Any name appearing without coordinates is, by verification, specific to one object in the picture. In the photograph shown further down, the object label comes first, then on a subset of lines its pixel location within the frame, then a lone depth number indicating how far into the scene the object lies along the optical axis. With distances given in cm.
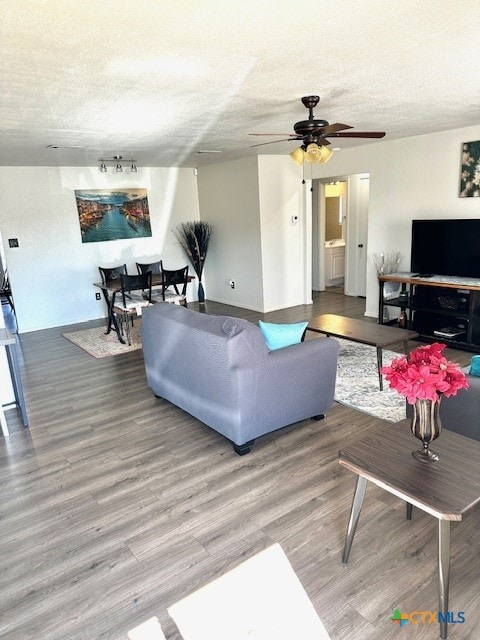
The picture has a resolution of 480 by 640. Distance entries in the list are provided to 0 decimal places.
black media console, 478
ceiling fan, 332
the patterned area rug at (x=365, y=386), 358
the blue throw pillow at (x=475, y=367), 243
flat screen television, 493
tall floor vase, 809
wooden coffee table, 395
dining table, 579
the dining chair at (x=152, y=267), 673
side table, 160
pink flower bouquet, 166
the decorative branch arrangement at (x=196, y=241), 783
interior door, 757
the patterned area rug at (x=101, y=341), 550
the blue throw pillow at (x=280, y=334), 314
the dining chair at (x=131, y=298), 565
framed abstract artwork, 486
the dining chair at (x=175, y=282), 598
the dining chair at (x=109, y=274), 640
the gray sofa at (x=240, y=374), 285
